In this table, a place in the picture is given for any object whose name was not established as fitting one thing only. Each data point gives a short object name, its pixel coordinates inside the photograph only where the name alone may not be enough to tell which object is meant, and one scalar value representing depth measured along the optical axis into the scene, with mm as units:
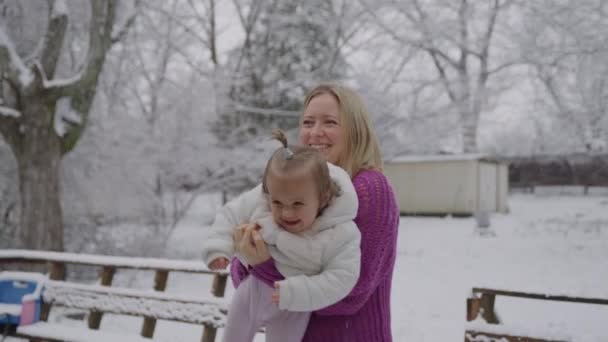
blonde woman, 1358
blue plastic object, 3943
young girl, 1257
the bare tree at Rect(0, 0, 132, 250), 6434
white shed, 15578
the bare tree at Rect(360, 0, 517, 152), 10680
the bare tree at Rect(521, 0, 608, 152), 7949
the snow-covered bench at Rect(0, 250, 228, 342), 3424
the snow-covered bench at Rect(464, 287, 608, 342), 2590
